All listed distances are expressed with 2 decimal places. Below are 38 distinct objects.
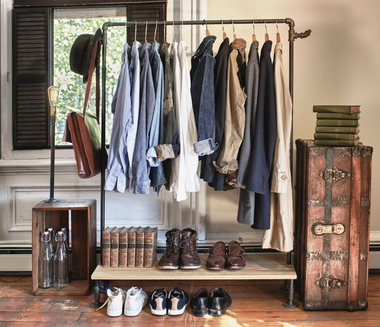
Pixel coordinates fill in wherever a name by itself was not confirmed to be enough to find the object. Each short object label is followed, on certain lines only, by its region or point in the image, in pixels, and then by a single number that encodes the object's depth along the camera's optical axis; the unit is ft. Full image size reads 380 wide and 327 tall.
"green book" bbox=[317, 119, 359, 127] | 7.16
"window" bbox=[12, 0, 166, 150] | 9.03
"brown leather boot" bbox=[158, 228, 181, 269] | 7.43
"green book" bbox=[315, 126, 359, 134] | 7.16
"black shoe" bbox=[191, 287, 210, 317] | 7.14
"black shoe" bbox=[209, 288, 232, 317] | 7.19
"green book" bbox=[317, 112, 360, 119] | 7.15
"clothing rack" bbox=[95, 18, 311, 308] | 7.35
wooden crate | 7.86
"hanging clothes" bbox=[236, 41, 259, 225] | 6.98
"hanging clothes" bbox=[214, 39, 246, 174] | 6.91
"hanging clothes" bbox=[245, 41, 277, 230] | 6.89
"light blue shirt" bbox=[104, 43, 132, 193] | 6.96
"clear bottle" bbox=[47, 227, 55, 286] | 8.14
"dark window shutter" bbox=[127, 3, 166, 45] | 8.98
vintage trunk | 7.15
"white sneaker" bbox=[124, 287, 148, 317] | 7.20
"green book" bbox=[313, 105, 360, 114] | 7.08
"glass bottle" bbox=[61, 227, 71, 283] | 8.23
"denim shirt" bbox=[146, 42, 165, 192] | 7.06
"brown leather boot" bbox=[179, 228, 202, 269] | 7.43
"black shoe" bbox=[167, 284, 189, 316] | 7.13
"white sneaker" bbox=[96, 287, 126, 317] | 7.19
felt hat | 7.82
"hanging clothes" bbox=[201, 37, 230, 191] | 7.04
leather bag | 7.40
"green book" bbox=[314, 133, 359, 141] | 7.15
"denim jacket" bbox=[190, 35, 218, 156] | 6.80
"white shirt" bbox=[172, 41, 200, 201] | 7.00
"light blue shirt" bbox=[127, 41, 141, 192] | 7.00
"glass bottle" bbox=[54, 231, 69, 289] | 8.07
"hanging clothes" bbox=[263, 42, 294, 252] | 6.97
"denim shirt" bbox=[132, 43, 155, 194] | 6.95
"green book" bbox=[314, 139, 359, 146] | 7.16
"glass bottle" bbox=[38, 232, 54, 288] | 8.07
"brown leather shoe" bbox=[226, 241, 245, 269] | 7.50
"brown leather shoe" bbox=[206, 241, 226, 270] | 7.47
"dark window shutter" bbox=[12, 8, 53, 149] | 9.04
